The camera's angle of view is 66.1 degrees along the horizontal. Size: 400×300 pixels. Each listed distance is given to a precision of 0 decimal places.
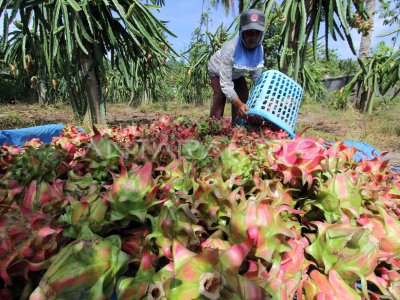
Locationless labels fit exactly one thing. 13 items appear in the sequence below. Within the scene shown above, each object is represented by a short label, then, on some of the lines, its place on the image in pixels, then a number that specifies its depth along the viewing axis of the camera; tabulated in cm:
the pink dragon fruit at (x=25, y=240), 38
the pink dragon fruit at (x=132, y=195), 46
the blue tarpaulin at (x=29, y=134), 180
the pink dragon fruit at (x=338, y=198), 56
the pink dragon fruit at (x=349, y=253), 48
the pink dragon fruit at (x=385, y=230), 56
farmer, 209
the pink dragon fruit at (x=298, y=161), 59
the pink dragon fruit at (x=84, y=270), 36
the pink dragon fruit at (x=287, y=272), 42
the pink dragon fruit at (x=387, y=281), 51
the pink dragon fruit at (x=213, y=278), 36
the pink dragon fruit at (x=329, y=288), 47
